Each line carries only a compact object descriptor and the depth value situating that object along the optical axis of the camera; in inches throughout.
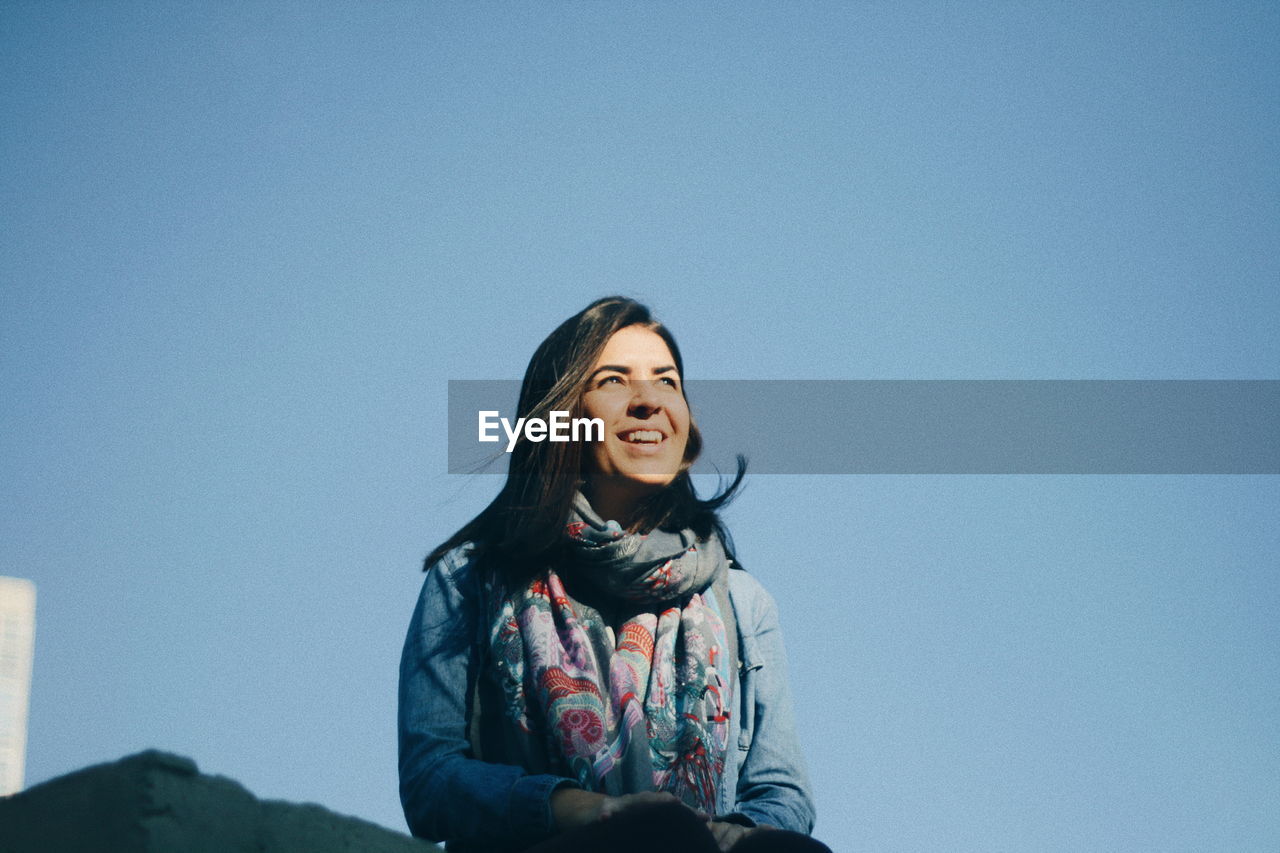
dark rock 75.3
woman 140.9
